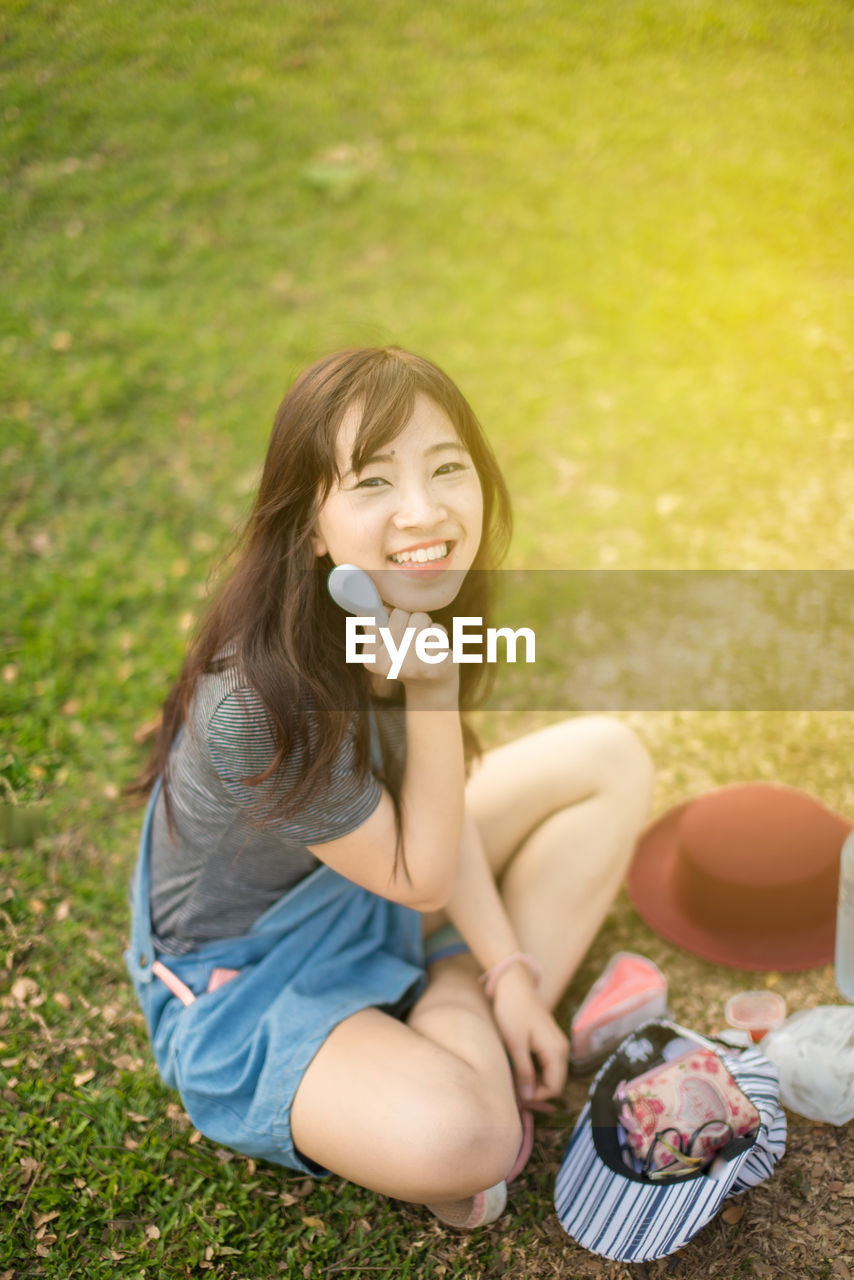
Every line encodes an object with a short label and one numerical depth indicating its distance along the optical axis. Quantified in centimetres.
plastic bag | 185
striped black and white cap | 163
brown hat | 216
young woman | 162
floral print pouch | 171
